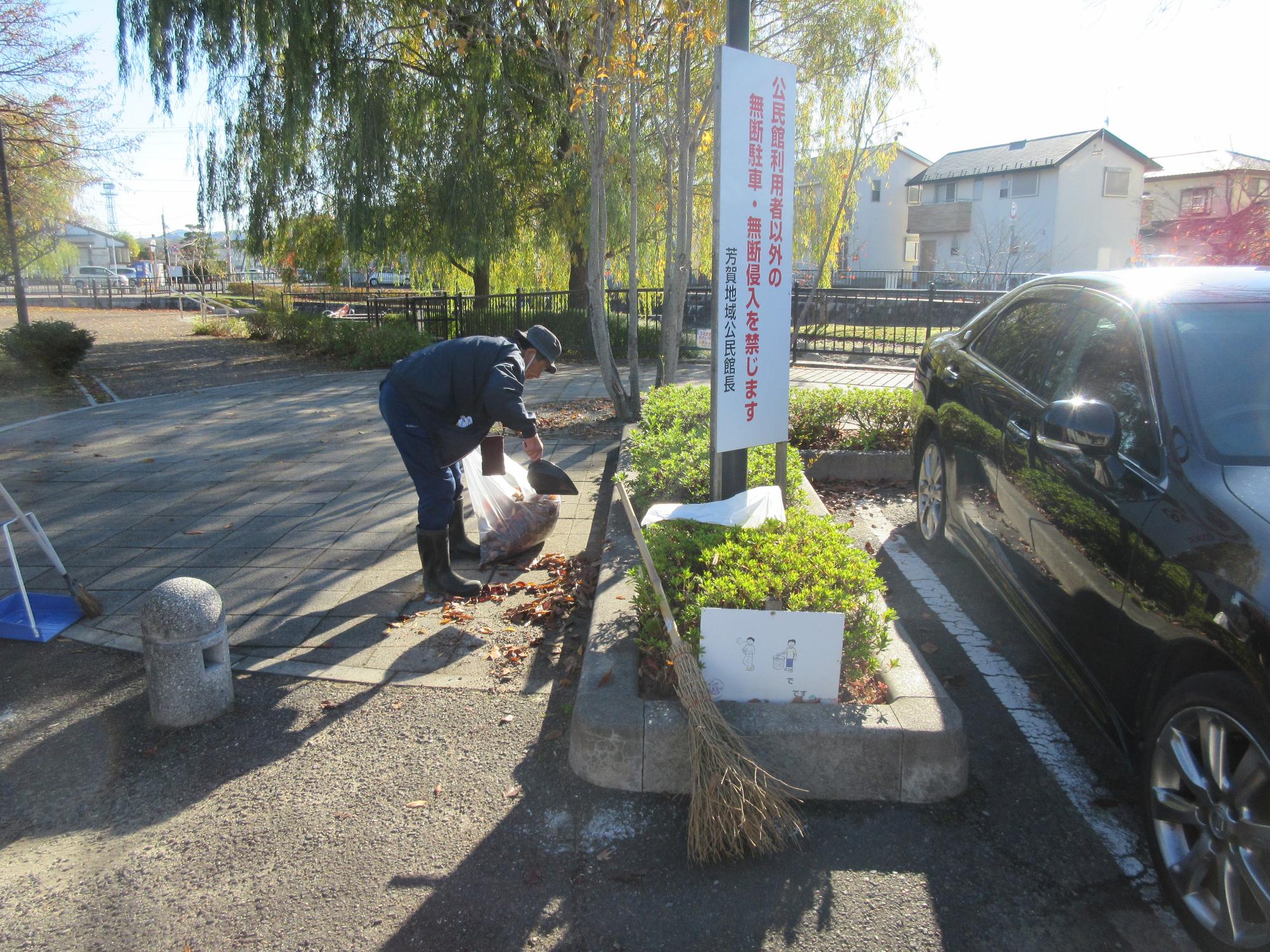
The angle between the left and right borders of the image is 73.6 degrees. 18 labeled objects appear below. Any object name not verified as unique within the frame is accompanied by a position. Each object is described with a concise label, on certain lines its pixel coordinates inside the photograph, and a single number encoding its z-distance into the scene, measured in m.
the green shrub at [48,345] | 14.02
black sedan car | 2.20
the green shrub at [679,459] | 5.14
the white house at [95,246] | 72.62
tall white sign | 4.09
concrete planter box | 3.02
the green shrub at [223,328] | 23.84
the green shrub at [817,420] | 7.45
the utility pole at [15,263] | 16.47
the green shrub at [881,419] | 7.39
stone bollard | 3.54
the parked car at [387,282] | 42.19
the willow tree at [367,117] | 14.07
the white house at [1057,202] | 37.22
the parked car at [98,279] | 43.72
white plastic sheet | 4.05
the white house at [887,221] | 44.50
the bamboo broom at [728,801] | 2.69
